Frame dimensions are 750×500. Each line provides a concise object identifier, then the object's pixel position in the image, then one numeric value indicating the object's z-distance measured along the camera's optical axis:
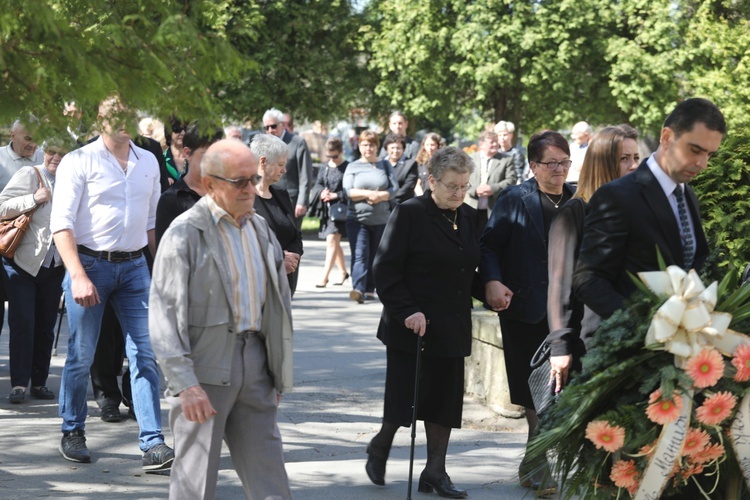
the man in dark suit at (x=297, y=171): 27.85
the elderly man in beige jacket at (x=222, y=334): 9.29
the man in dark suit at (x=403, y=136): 29.45
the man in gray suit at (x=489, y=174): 28.16
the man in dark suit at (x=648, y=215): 9.26
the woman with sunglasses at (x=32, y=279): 16.80
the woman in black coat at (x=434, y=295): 12.70
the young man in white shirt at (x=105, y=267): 13.33
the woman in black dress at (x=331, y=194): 29.25
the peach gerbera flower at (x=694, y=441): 8.51
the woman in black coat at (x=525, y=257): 12.86
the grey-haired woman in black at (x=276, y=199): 13.21
